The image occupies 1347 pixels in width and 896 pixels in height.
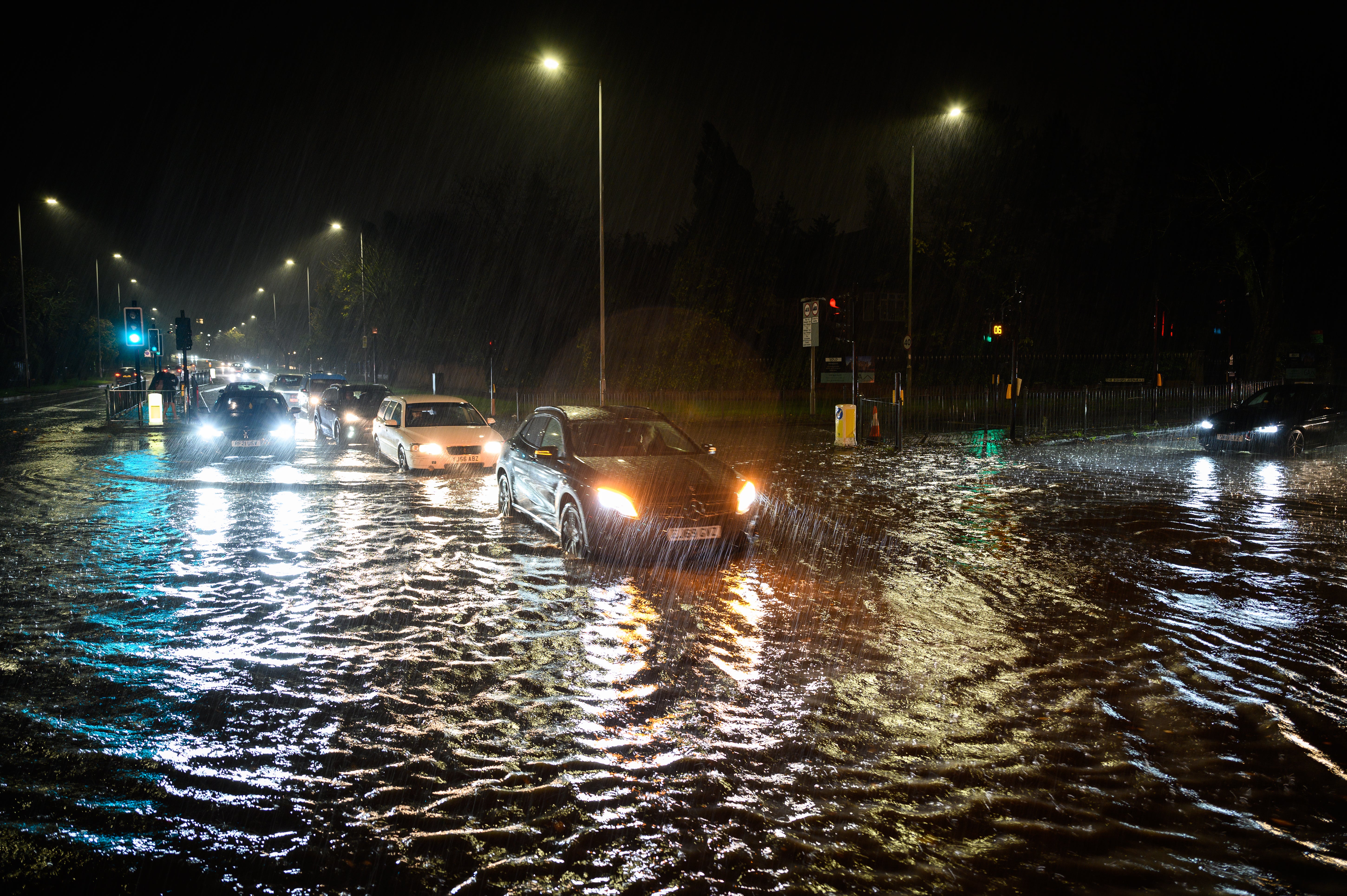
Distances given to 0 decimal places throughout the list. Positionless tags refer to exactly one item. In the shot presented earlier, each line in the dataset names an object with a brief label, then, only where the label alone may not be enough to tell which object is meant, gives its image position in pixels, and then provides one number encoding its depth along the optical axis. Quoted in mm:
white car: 16734
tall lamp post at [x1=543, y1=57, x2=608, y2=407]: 24391
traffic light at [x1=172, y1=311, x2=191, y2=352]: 33375
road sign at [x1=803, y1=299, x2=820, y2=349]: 26000
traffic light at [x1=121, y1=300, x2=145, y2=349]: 31938
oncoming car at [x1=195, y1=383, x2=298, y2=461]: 20781
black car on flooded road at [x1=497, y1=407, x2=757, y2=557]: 9180
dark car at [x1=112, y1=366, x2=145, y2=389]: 32344
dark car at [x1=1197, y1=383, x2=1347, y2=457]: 19281
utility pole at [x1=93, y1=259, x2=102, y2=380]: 65438
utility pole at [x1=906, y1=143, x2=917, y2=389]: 30781
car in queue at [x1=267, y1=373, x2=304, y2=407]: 43719
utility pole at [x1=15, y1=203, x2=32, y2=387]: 48334
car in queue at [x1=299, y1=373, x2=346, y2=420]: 31875
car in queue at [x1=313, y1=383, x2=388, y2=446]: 23703
